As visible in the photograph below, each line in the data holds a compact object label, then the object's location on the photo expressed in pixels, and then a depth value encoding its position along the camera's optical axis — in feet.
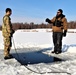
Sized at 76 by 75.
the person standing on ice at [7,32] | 10.20
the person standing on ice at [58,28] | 12.43
